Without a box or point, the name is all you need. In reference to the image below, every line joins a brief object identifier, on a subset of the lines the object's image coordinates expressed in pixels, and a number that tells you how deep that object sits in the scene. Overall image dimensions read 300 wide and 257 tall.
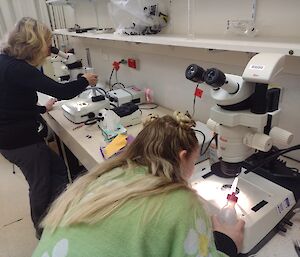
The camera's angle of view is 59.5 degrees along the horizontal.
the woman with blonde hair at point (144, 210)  0.62
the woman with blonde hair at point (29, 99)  1.44
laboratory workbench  0.81
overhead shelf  0.84
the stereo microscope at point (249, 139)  0.72
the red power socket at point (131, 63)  2.16
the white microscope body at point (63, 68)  2.30
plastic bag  1.52
